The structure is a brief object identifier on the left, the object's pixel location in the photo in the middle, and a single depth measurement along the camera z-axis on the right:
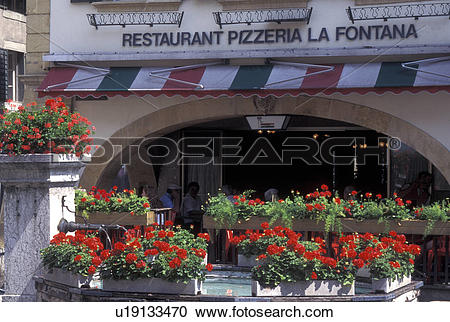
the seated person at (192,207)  13.98
